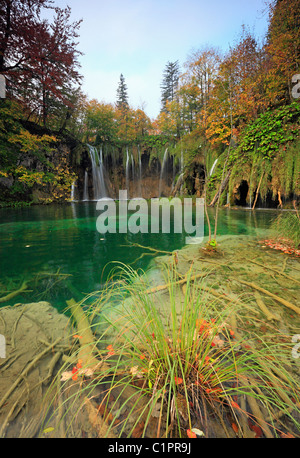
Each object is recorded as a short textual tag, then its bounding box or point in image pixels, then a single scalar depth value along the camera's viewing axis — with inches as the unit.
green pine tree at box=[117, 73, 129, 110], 1439.5
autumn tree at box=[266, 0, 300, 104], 324.5
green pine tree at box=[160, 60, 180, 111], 1280.8
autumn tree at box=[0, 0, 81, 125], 294.8
